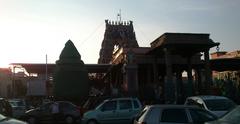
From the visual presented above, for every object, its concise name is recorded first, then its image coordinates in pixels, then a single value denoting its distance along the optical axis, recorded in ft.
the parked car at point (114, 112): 34.26
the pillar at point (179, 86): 50.73
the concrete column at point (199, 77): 70.51
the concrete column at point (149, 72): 76.30
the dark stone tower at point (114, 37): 119.21
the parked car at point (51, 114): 42.76
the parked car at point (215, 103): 27.18
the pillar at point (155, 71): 63.79
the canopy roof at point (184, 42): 54.97
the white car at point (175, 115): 18.57
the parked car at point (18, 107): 51.79
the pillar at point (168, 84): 53.38
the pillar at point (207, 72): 56.51
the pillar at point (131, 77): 72.18
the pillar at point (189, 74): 61.16
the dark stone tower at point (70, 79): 74.86
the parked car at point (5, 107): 28.18
